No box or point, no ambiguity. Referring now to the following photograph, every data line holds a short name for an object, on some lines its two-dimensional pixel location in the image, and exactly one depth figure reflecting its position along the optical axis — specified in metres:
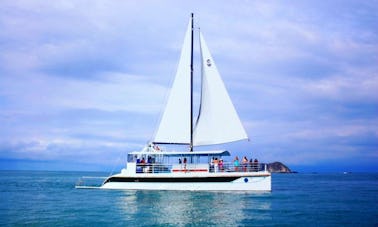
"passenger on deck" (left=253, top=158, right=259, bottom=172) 32.28
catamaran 32.53
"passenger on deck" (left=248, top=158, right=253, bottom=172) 32.31
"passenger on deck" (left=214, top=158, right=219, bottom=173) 32.38
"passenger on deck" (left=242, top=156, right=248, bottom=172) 32.29
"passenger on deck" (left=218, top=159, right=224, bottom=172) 32.59
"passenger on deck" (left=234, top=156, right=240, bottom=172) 32.47
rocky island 191.80
